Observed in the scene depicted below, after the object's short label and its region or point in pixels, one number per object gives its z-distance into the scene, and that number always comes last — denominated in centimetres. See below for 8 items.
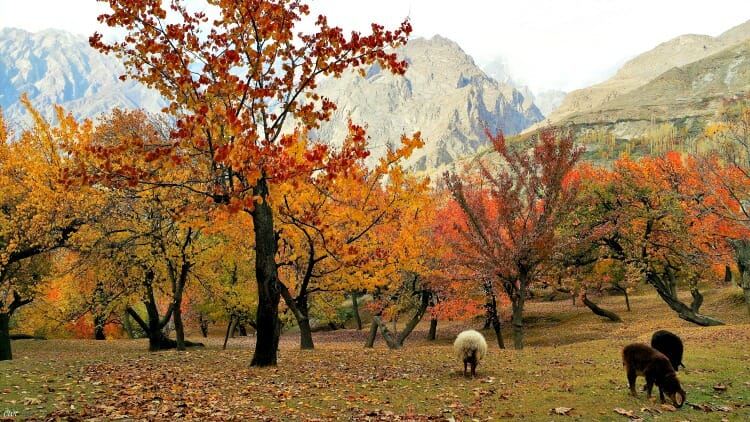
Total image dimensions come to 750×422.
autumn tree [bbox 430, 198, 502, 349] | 2505
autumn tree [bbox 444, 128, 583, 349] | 2100
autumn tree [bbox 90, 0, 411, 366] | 1168
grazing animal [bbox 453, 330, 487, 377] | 1436
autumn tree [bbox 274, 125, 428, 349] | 1332
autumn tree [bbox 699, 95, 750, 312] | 1970
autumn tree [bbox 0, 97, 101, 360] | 2038
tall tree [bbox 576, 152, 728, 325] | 3072
